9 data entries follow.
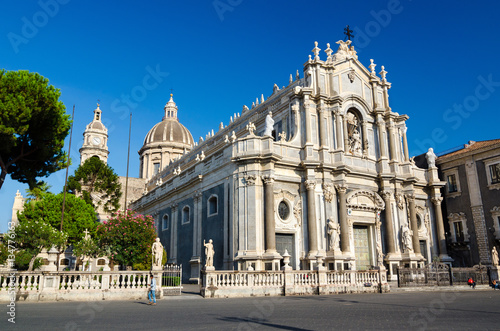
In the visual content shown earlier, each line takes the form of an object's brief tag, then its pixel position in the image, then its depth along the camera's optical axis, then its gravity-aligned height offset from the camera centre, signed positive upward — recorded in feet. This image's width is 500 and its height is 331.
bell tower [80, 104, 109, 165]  211.00 +64.47
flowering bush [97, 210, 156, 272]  92.02 +5.13
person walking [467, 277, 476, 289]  79.56 -5.04
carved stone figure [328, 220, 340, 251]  88.63 +5.24
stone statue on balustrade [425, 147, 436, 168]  118.11 +28.70
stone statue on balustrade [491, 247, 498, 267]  84.06 -0.19
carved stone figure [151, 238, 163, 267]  63.26 +1.59
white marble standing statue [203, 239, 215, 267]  65.40 +1.28
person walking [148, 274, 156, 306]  51.42 -4.01
